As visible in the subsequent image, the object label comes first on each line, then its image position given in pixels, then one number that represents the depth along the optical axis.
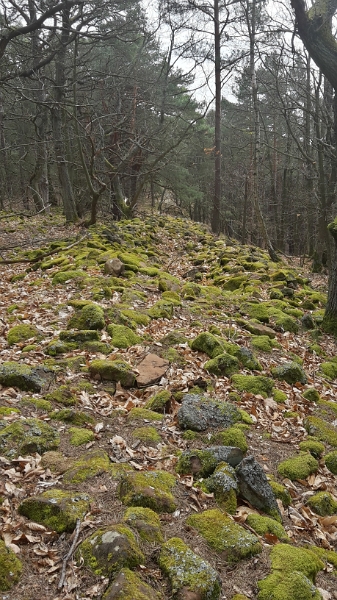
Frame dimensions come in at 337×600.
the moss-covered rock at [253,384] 5.21
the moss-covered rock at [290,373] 5.76
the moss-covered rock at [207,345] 5.90
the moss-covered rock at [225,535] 2.71
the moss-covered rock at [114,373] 4.89
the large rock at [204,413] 4.18
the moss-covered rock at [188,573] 2.31
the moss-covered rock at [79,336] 5.70
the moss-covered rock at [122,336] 5.75
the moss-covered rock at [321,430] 4.56
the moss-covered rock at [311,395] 5.38
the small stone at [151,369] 4.96
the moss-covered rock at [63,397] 4.29
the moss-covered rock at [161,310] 7.07
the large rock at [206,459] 3.50
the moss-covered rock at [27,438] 3.34
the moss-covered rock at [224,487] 3.20
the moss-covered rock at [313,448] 4.30
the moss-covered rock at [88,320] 6.06
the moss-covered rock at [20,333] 5.55
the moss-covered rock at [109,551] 2.35
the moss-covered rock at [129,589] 2.15
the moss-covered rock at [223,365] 5.48
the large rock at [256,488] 3.28
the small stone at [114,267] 8.88
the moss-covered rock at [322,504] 3.51
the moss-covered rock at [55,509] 2.67
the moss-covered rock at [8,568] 2.21
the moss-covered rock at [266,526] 3.02
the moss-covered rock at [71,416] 3.97
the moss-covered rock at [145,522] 2.64
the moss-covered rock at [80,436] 3.68
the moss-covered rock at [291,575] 2.48
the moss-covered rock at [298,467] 3.89
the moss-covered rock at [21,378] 4.39
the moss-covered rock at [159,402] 4.48
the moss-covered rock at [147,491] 2.95
